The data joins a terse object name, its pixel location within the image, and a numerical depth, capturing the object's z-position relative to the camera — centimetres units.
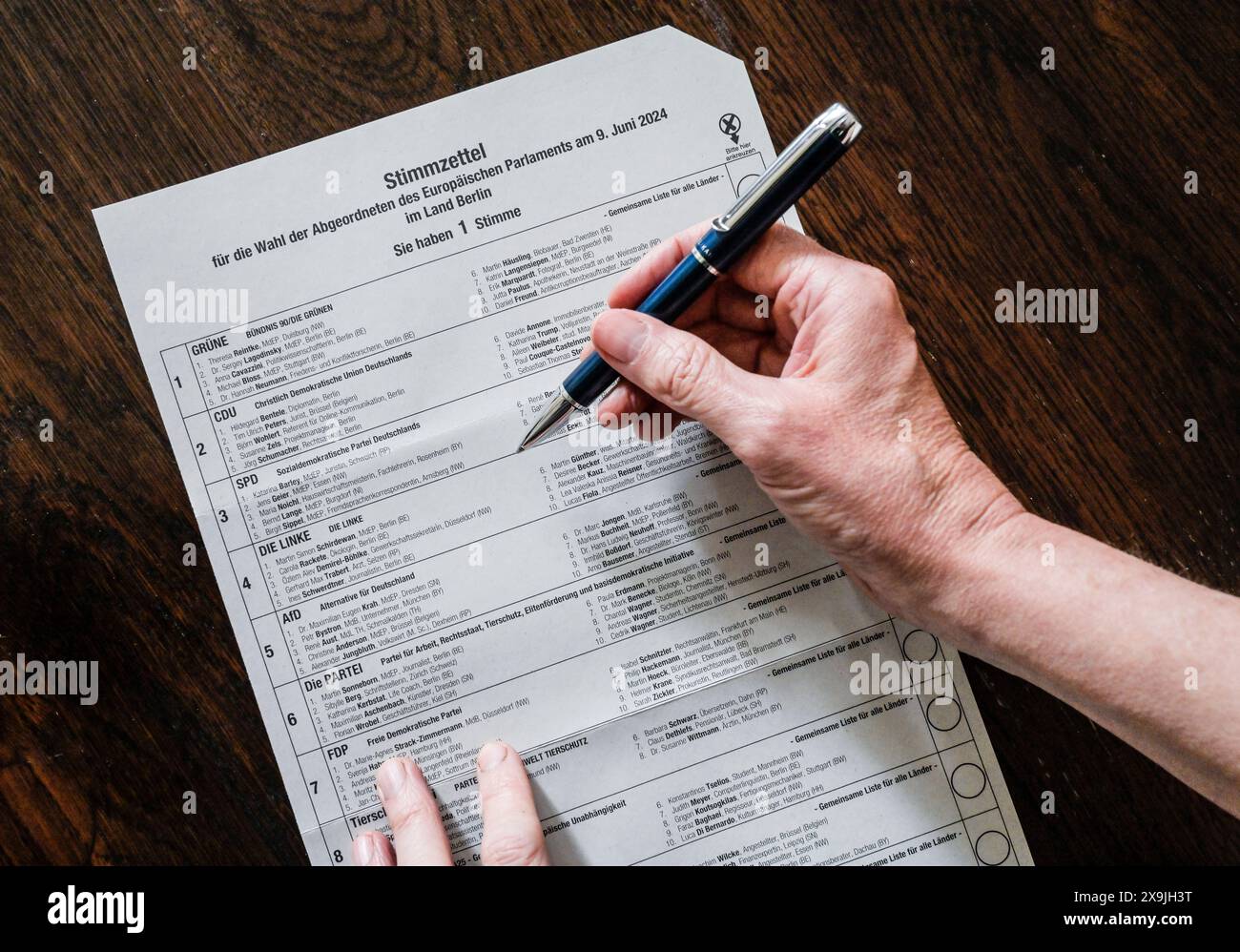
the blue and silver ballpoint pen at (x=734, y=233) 56
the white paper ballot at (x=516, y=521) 68
